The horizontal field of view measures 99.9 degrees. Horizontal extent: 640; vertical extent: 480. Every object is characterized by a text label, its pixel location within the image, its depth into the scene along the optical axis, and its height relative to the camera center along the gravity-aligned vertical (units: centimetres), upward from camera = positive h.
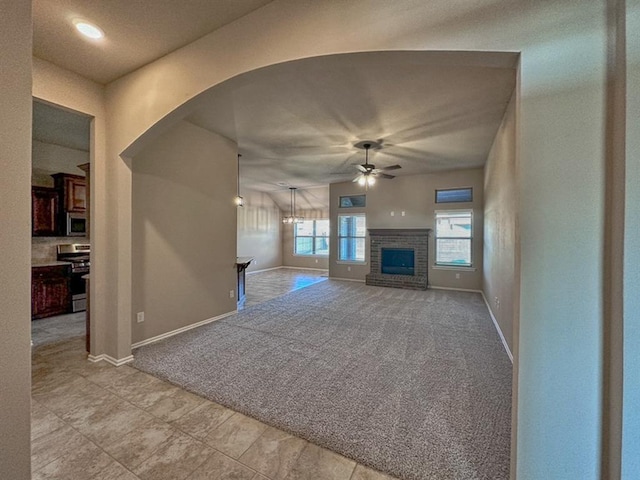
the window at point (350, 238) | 855 -2
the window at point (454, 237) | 684 +2
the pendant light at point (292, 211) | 1006 +109
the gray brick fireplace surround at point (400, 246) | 719 -42
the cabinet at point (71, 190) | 471 +81
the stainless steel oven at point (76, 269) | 475 -60
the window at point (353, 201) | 821 +113
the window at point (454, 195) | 675 +110
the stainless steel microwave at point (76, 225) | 483 +20
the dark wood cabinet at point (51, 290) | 434 -91
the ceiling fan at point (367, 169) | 473 +125
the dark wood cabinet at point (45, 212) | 452 +41
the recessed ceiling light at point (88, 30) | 210 +166
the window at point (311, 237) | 1093 +0
